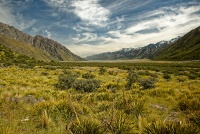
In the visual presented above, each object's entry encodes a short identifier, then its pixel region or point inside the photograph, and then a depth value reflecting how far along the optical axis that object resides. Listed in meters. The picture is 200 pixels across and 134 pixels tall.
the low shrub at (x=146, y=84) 12.89
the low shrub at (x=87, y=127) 3.90
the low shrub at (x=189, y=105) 6.68
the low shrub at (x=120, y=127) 3.89
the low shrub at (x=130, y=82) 14.16
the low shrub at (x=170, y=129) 3.23
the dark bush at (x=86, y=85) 11.86
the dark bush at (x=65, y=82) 13.10
